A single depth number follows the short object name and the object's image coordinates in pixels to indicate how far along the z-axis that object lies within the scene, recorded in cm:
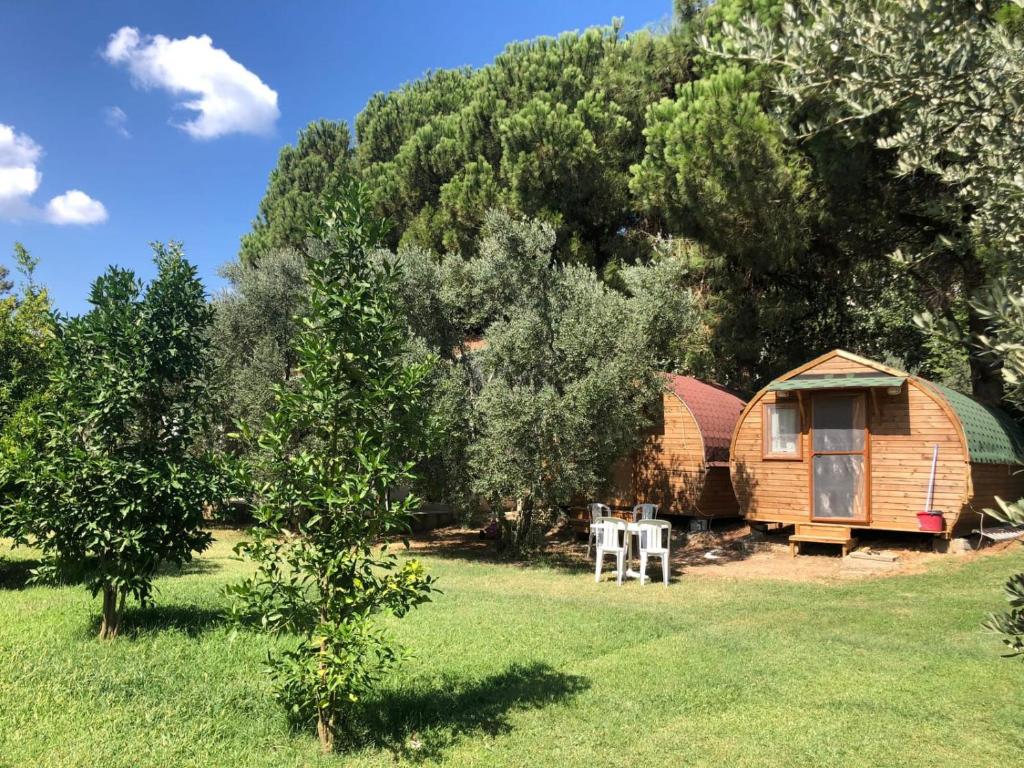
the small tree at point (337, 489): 440
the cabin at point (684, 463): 1705
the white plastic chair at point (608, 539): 1188
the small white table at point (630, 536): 1190
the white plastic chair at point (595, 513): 1484
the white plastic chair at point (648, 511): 1516
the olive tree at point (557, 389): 1310
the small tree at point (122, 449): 644
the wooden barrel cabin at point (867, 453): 1300
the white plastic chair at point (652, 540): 1150
